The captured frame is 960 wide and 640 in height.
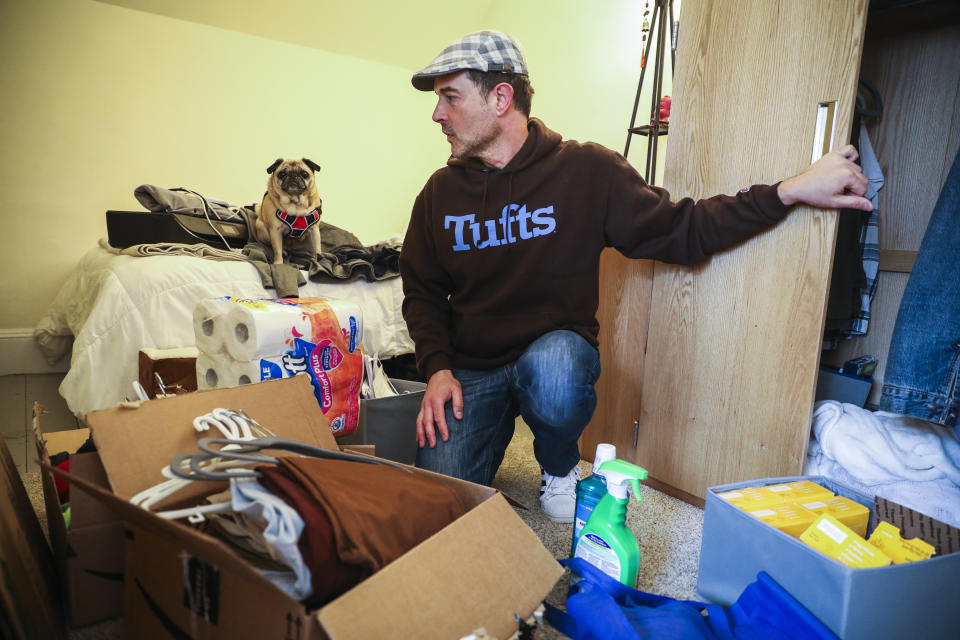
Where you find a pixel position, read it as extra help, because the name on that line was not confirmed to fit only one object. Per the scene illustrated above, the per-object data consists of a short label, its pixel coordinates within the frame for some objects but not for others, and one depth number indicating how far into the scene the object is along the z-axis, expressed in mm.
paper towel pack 1220
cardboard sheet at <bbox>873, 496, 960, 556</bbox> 806
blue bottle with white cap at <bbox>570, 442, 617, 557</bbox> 943
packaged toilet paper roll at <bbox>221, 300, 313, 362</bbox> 1205
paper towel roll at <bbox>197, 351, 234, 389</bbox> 1264
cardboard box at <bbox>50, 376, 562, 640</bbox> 523
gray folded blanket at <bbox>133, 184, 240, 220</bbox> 2154
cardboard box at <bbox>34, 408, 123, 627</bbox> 813
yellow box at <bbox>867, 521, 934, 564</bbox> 769
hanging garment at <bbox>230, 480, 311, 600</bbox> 550
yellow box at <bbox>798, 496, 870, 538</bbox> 907
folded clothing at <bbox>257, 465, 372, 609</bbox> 577
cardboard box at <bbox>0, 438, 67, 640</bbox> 620
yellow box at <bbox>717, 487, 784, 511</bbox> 906
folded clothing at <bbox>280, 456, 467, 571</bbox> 599
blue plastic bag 728
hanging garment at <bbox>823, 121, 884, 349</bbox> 1258
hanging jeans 961
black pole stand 1990
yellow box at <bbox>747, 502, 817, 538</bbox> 840
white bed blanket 1583
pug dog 2225
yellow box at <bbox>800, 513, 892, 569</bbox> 750
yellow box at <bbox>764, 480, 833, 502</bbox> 962
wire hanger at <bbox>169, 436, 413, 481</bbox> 596
